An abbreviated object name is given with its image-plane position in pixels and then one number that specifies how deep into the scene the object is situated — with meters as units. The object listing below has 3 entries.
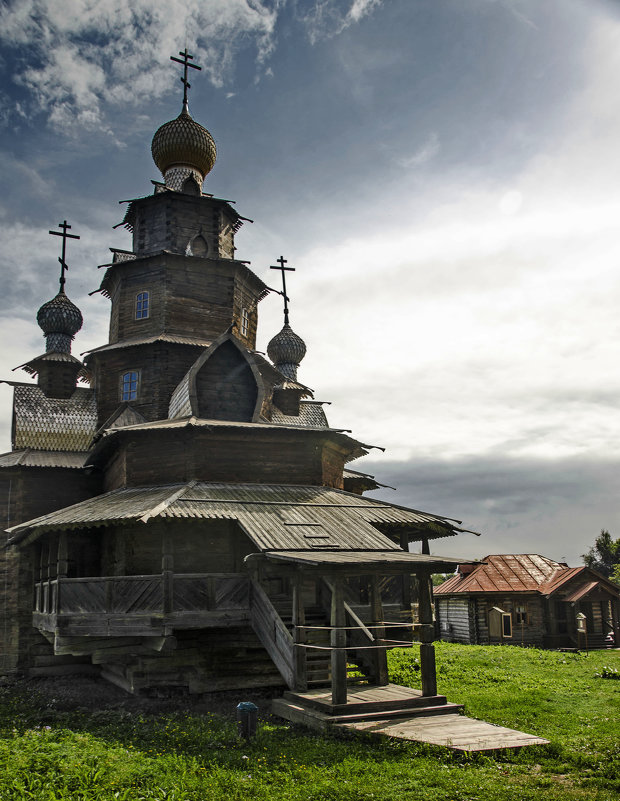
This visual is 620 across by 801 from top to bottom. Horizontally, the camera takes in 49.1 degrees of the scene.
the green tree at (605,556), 51.66
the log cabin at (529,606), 28.34
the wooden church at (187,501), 12.83
